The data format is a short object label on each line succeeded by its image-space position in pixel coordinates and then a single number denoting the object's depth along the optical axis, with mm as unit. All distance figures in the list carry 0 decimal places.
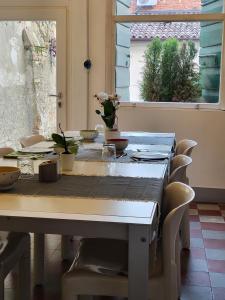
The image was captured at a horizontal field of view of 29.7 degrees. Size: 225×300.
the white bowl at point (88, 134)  3307
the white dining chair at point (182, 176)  2412
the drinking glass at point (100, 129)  3698
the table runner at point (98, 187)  1777
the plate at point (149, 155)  2554
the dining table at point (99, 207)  1484
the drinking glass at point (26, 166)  2126
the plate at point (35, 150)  2697
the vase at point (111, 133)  3102
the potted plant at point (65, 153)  2217
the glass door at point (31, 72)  4430
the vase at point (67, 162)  2225
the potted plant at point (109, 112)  3080
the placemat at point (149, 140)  3223
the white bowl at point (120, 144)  2805
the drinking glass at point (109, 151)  2629
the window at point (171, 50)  4234
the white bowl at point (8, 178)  1786
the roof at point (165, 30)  4281
